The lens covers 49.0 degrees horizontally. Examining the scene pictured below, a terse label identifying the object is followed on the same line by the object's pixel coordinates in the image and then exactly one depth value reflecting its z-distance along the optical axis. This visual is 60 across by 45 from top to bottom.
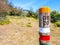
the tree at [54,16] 6.09
